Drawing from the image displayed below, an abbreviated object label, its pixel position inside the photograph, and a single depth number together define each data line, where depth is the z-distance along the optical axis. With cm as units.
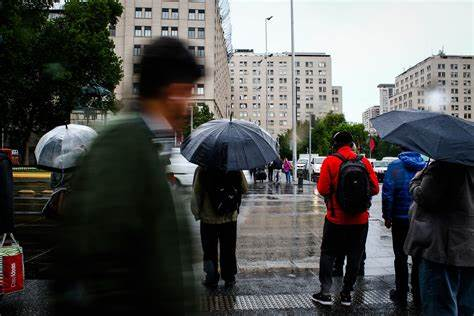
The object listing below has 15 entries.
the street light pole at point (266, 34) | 6096
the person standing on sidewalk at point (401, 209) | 535
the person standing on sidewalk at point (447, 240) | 342
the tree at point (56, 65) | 3347
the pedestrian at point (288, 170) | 3241
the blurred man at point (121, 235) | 155
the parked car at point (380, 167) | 3581
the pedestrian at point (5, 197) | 478
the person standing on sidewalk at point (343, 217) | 498
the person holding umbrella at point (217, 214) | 570
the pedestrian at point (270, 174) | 3459
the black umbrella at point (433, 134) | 338
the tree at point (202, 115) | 5703
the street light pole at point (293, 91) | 3300
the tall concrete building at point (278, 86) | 15988
